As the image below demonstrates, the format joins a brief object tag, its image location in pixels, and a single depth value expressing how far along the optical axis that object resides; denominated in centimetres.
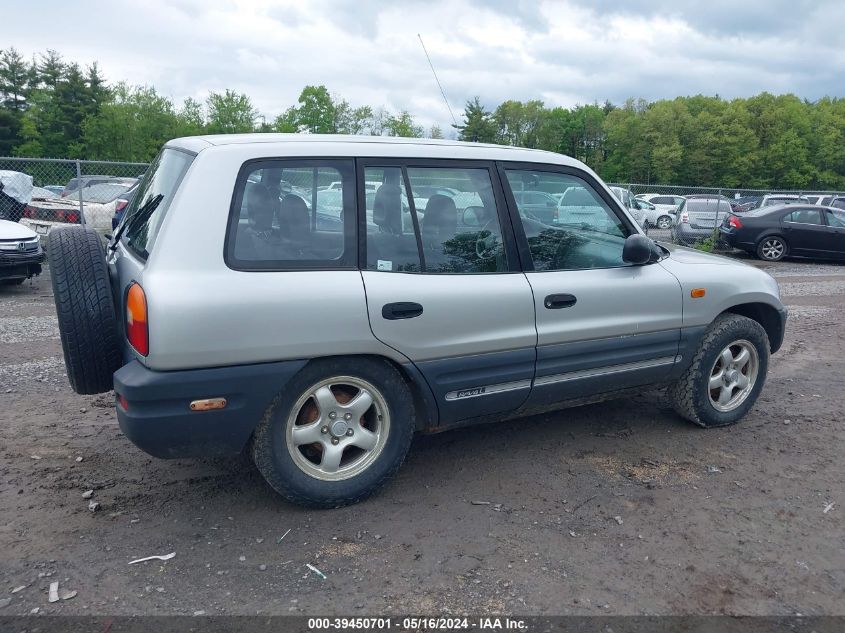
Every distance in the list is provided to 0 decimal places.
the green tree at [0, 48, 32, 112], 6166
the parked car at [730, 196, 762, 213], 2667
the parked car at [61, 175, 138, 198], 1366
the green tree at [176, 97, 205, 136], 5888
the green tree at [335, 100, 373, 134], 6462
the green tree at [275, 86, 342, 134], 6388
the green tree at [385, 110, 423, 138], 6474
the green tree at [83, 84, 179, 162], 5216
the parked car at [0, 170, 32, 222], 1159
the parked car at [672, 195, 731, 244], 1758
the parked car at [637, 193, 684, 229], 3020
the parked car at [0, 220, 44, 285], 963
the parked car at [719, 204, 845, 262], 1623
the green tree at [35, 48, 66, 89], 6047
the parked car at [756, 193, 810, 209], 2280
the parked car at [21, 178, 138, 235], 1243
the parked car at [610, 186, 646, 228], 1674
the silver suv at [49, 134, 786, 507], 315
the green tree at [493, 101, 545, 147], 8162
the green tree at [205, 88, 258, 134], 5906
